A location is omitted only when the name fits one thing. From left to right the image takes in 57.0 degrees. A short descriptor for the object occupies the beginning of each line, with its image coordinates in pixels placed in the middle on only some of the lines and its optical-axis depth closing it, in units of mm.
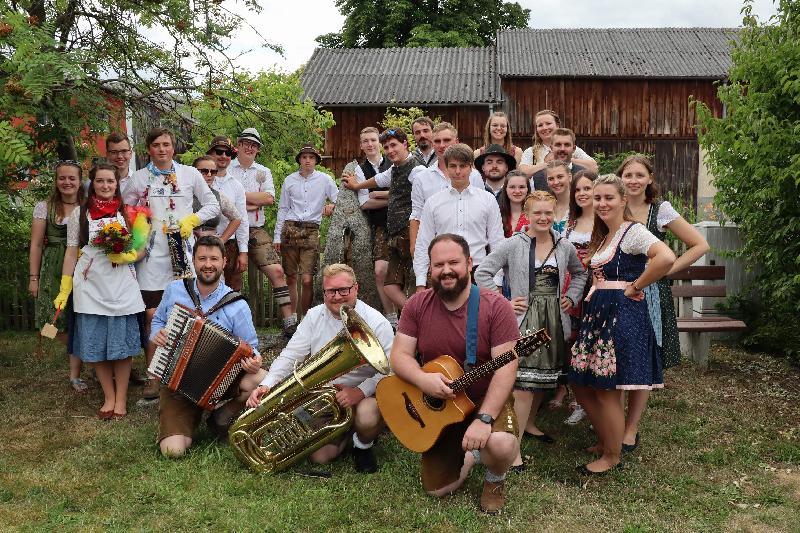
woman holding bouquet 6020
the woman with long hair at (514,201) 5723
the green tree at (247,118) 7523
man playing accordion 5262
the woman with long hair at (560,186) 5582
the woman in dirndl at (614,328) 4656
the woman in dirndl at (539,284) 4898
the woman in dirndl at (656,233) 4980
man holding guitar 4086
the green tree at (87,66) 5242
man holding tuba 4777
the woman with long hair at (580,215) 5176
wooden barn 26031
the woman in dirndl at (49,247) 6426
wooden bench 7566
